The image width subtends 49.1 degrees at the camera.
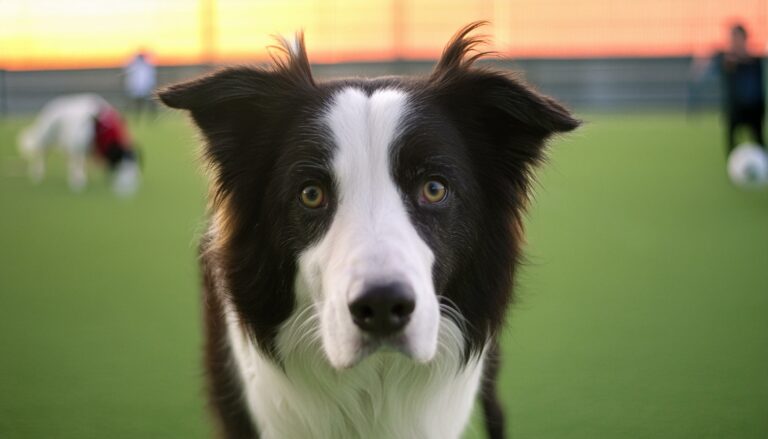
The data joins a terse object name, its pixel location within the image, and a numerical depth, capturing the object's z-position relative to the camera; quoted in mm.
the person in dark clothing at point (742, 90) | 11453
